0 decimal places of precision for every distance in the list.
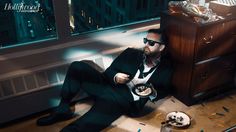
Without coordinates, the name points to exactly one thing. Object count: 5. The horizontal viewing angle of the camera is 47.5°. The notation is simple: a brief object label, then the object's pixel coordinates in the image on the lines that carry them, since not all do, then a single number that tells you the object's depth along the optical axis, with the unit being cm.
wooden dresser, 214
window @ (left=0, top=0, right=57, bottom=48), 200
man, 216
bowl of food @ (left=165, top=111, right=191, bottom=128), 215
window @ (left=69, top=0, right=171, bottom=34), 231
